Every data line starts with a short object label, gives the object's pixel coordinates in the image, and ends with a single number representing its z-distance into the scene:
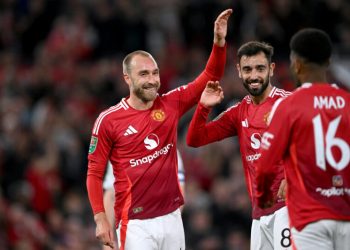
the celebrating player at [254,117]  18.33
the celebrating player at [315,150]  14.86
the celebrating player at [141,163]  18.52
